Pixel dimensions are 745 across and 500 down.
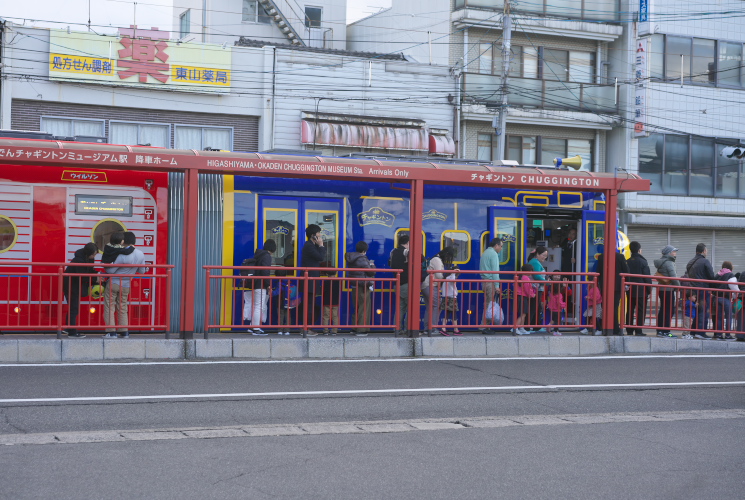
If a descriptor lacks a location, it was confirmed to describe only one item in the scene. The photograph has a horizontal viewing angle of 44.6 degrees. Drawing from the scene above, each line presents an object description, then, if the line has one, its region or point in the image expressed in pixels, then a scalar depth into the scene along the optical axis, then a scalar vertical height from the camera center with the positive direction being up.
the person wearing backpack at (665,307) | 15.52 -0.80
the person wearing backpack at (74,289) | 12.44 -0.56
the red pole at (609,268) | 15.12 -0.15
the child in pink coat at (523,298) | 14.49 -0.65
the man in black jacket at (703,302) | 16.09 -0.73
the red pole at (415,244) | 14.21 +0.18
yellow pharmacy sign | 24.36 +5.21
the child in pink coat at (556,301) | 14.70 -0.70
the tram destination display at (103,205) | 14.50 +0.71
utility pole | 25.75 +5.43
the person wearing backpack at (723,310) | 16.26 -0.88
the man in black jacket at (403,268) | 14.69 -0.21
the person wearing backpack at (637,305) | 15.40 -0.78
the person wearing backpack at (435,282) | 14.08 -0.42
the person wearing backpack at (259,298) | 13.25 -0.67
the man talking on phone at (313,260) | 13.48 -0.11
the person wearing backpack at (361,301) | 13.86 -0.72
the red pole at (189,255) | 12.94 -0.06
